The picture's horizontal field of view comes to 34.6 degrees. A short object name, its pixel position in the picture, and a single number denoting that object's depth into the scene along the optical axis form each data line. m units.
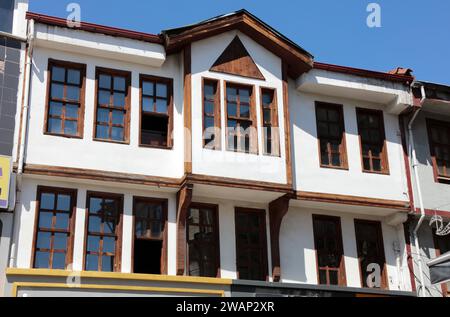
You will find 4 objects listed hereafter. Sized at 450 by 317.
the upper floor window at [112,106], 18.12
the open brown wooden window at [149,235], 17.69
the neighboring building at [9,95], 16.31
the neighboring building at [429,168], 20.11
